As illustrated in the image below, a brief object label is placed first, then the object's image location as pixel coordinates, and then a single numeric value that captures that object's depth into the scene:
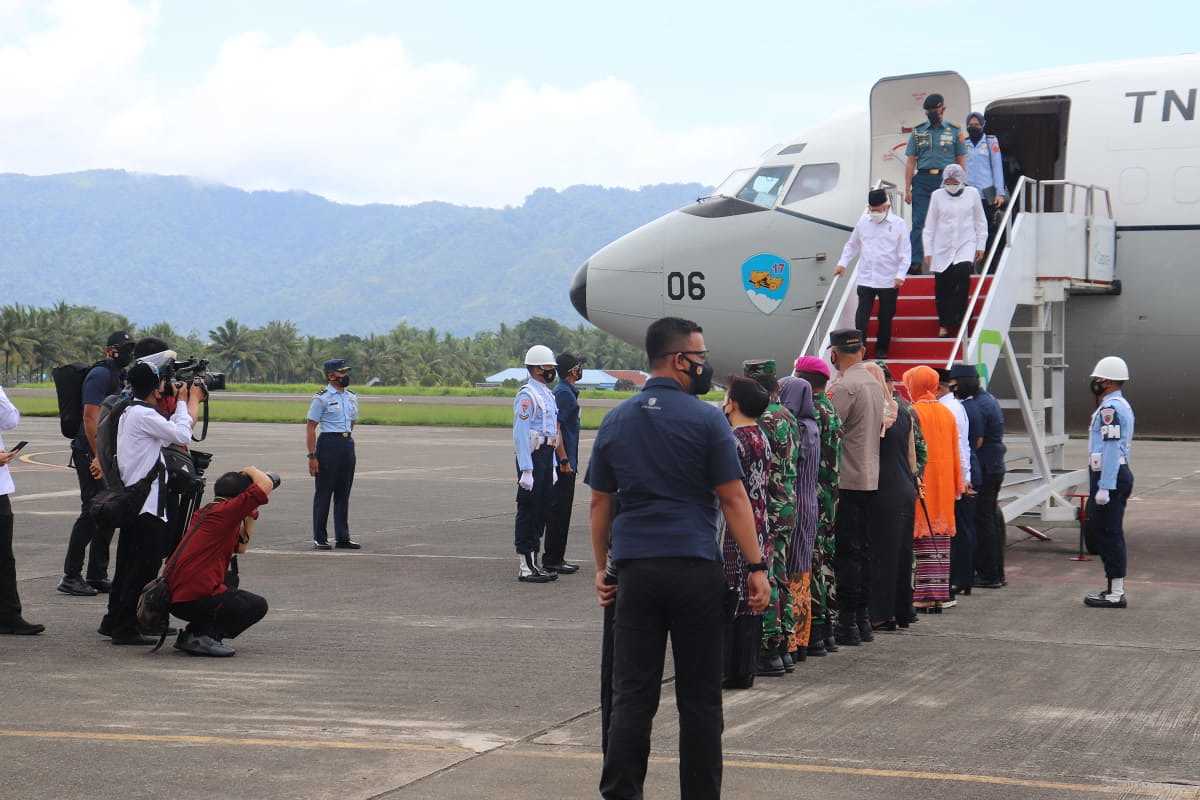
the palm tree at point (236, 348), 119.56
